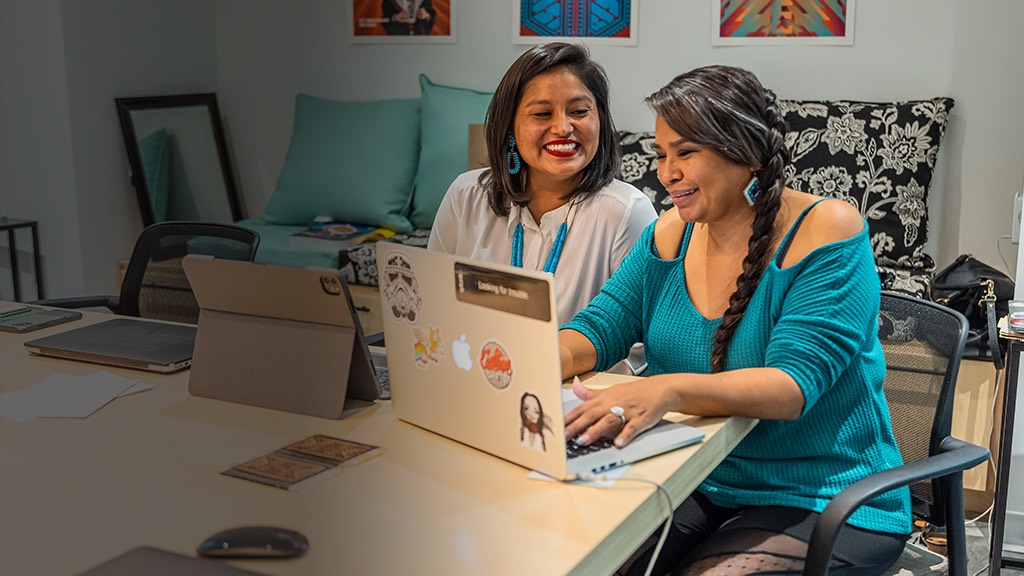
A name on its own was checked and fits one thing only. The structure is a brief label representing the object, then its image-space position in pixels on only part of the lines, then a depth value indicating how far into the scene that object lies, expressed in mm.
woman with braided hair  1563
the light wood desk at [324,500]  1172
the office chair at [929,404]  1687
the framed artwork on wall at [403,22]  4332
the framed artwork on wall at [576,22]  3980
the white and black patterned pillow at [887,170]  3432
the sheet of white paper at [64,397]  1658
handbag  2969
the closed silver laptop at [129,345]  1907
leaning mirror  4395
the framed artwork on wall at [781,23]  3654
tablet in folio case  1614
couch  3439
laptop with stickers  1308
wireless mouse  1170
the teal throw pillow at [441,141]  4148
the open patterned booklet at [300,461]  1390
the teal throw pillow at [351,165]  4258
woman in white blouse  2207
